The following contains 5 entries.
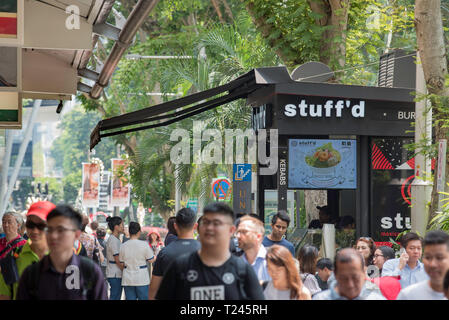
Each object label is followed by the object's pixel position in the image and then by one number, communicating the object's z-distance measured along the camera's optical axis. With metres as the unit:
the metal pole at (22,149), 41.01
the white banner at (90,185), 42.16
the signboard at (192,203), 32.03
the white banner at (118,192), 37.53
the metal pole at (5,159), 38.69
